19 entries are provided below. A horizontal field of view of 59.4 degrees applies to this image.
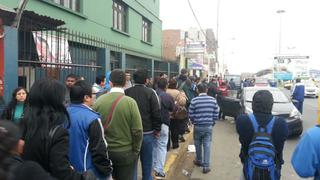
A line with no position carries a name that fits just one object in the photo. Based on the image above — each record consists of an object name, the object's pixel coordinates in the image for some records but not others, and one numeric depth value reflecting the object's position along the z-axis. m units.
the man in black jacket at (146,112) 3.90
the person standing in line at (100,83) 5.74
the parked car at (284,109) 8.23
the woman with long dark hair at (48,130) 2.00
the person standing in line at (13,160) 1.37
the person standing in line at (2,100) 4.02
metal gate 4.95
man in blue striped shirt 5.37
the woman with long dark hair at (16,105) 3.72
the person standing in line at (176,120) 6.16
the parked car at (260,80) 23.24
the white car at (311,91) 26.95
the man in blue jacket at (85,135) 2.49
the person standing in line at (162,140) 4.85
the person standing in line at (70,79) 4.44
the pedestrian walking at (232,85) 22.46
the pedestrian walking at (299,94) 11.15
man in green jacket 3.18
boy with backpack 2.93
